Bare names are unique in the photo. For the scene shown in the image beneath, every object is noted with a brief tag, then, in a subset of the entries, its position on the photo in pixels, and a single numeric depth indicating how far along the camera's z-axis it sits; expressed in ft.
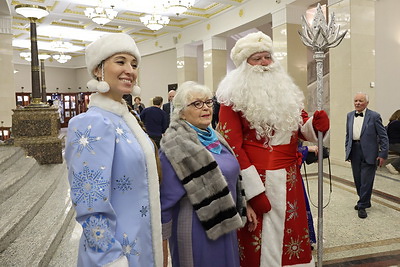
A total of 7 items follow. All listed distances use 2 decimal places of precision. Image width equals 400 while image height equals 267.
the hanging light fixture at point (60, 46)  55.63
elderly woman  5.81
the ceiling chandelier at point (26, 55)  61.11
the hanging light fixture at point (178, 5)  33.32
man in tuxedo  14.75
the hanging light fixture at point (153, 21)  39.09
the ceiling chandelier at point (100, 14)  36.68
